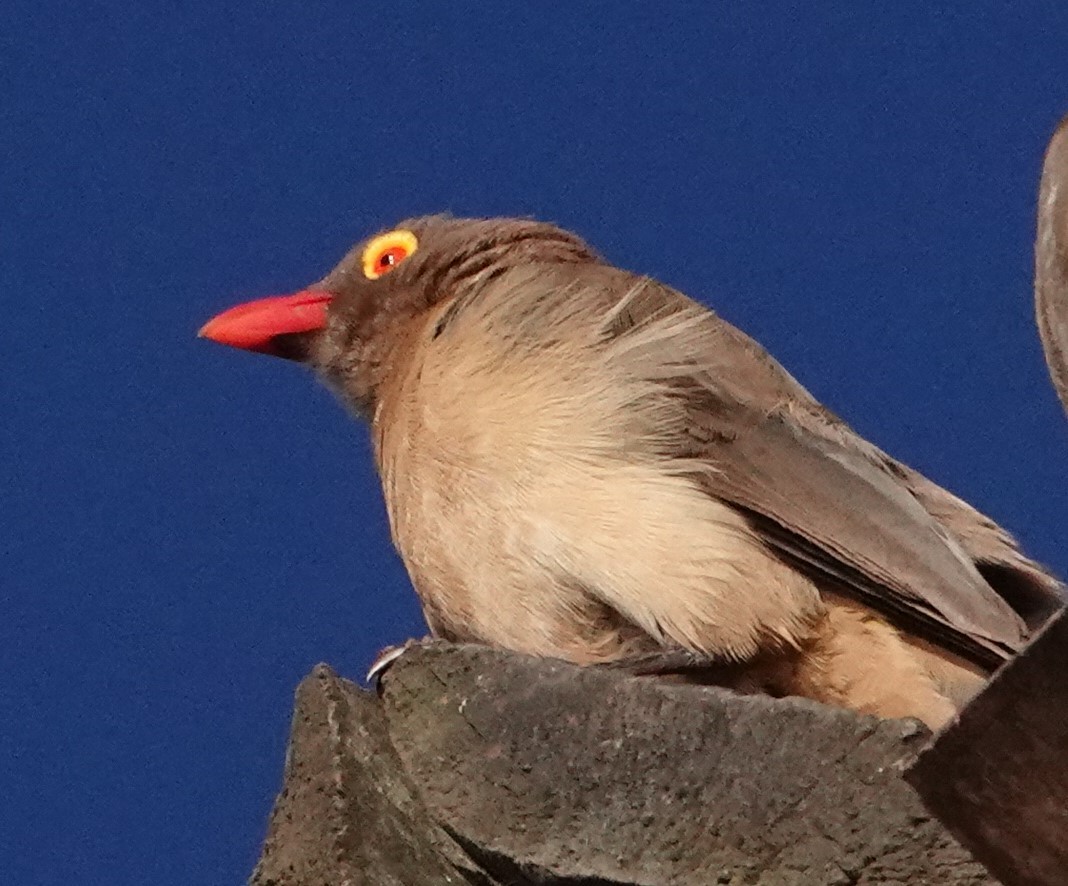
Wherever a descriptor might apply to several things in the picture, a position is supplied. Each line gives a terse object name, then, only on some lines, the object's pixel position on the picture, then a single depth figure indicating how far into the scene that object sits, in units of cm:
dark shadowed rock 430
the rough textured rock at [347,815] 585
